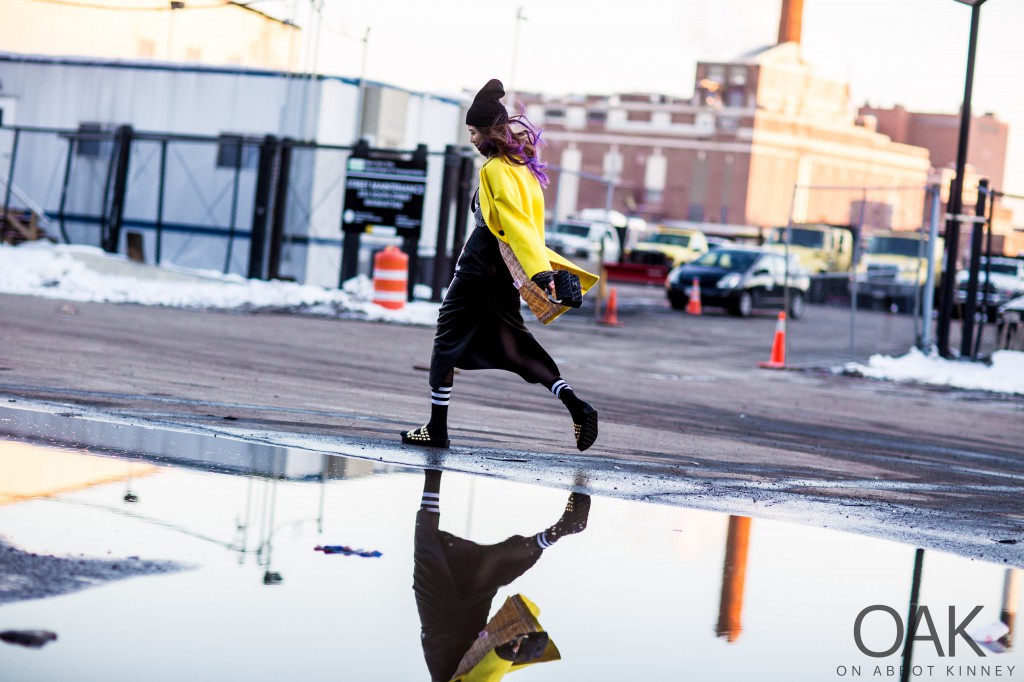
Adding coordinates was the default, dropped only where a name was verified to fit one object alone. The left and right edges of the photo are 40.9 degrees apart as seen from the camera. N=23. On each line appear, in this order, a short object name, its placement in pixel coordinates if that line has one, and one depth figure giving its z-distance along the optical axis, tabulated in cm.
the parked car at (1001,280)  2836
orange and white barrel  2039
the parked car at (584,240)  4038
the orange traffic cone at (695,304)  2852
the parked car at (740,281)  2917
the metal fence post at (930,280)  1653
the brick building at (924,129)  10550
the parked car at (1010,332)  1748
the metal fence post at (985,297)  1689
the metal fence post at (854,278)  1772
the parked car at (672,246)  4259
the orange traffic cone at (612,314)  2311
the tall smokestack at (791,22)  9288
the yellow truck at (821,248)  3512
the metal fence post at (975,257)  1708
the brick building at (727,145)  8212
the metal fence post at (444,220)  2178
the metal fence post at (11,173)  2595
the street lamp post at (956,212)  1670
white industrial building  2464
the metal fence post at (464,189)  2197
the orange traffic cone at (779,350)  1709
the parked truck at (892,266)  3416
